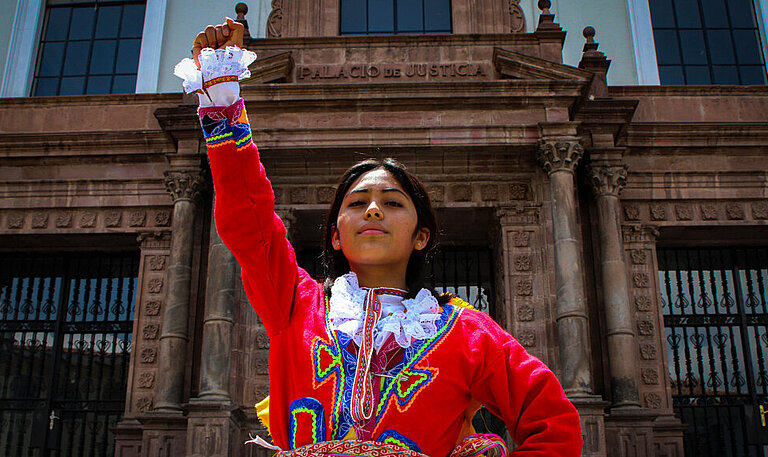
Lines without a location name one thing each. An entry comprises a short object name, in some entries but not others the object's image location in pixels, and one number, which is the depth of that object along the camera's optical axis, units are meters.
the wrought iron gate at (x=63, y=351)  12.13
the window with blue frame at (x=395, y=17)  13.49
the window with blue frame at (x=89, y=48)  14.09
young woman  2.11
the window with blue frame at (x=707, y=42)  13.48
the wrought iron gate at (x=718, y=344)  11.59
